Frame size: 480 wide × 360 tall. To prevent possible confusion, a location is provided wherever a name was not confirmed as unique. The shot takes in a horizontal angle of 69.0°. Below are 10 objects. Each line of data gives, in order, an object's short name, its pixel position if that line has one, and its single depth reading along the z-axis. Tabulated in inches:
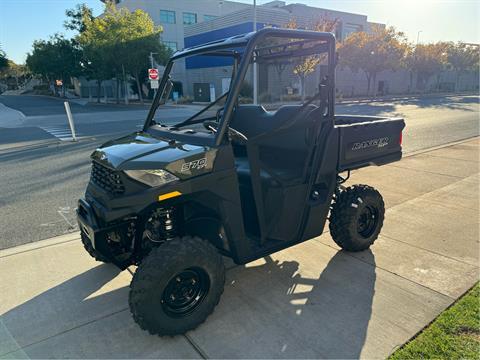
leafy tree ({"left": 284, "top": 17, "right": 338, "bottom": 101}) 933.2
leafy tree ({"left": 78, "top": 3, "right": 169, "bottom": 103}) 1194.6
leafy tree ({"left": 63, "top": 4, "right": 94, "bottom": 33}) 1616.0
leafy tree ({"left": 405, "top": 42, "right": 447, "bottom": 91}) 1622.8
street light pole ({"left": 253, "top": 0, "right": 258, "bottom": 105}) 863.3
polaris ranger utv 95.7
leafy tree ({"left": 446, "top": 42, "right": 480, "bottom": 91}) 1894.7
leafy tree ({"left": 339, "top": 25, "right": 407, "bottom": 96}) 1288.1
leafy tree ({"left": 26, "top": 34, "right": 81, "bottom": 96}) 1568.7
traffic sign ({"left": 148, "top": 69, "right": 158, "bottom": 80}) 726.2
